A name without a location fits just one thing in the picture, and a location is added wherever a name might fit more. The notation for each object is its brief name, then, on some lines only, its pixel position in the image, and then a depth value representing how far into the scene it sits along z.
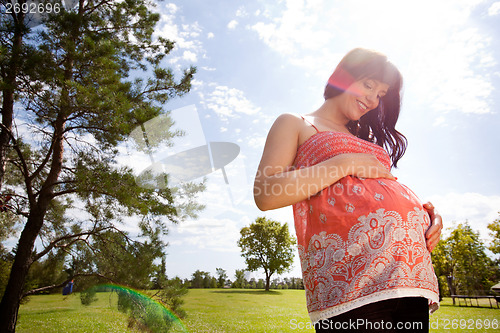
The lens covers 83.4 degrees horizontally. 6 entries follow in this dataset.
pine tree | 5.10
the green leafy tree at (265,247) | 37.66
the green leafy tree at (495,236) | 18.78
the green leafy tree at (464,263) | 25.02
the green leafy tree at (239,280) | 40.75
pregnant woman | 0.82
